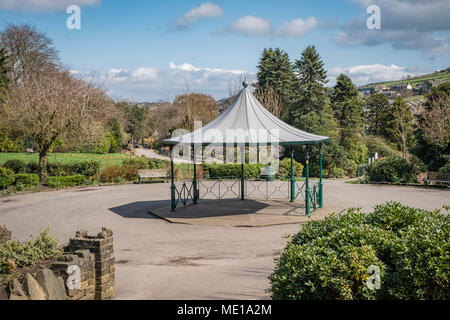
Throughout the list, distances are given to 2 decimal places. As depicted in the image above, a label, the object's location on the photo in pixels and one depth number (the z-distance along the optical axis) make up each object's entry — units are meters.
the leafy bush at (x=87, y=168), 22.73
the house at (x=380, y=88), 87.56
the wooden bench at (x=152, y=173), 23.00
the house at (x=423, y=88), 72.61
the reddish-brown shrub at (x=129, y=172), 23.58
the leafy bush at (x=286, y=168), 25.29
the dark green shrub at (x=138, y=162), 24.28
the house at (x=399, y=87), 83.56
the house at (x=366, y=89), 99.50
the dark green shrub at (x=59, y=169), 22.36
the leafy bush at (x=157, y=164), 25.06
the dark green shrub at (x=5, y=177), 19.00
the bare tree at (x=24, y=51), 39.19
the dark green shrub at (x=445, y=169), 19.14
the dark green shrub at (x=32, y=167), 21.62
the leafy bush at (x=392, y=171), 20.70
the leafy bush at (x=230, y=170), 24.39
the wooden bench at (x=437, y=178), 18.25
